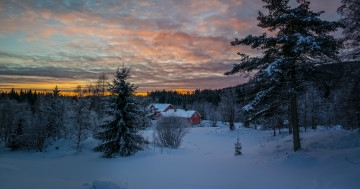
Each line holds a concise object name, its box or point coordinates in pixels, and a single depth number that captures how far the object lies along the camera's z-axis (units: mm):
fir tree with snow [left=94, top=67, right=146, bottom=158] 13141
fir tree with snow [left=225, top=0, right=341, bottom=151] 8812
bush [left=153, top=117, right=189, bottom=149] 20203
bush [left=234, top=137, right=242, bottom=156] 13948
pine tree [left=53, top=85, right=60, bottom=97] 33856
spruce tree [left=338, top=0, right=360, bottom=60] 8266
